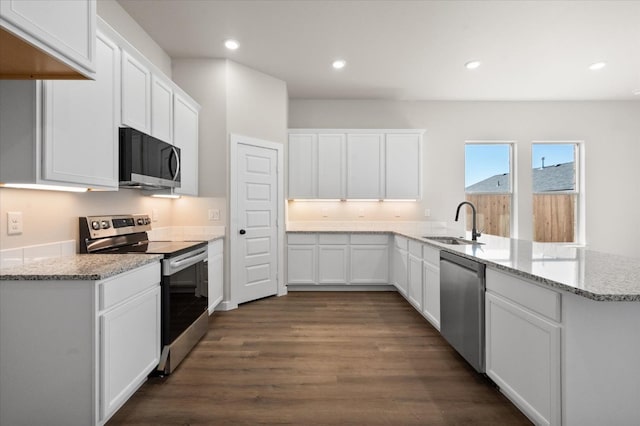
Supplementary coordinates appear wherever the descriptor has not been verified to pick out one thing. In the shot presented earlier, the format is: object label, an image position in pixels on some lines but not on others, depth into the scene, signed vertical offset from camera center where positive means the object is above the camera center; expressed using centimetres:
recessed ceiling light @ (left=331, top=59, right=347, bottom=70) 404 +188
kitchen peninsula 141 -55
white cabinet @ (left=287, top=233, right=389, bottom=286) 475 -61
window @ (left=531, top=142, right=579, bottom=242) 545 +39
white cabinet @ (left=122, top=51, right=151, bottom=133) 244 +94
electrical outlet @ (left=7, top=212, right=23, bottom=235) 187 -5
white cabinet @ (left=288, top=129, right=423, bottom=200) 503 +78
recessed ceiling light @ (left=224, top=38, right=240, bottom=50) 358 +188
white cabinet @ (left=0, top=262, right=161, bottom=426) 162 -67
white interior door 407 -10
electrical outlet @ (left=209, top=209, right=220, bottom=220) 396 +1
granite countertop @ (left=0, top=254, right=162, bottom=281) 161 -28
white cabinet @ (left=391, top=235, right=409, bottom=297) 406 -63
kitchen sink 335 -26
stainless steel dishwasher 217 -65
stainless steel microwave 235 +42
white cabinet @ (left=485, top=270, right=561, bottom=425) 150 -67
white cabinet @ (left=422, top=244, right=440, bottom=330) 297 -65
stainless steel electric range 234 -44
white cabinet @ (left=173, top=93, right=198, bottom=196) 335 +81
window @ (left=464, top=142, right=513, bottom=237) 544 +52
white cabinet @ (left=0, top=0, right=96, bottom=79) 128 +74
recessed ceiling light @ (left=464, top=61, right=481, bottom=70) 407 +188
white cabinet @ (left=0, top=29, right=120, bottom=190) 168 +47
